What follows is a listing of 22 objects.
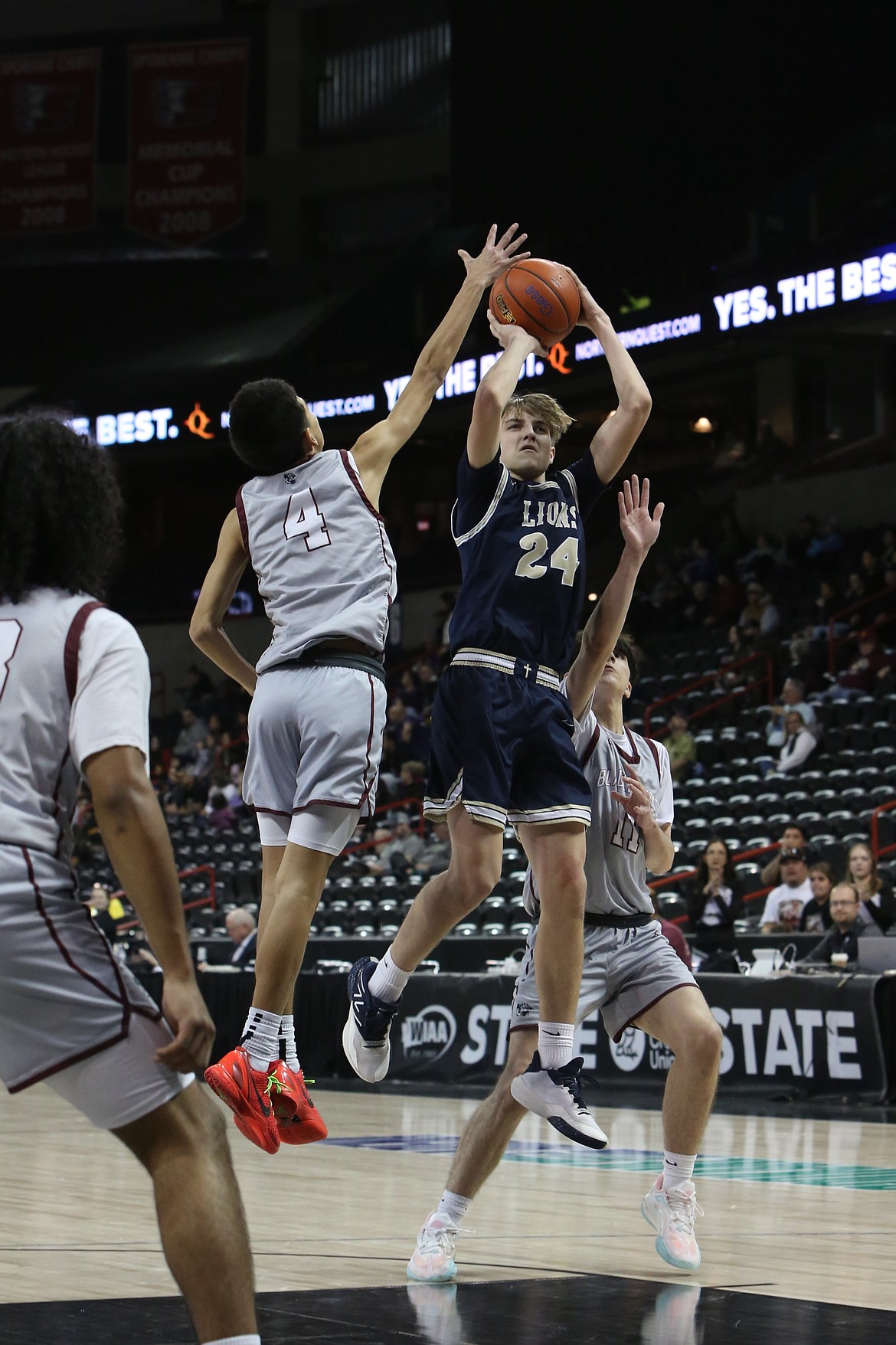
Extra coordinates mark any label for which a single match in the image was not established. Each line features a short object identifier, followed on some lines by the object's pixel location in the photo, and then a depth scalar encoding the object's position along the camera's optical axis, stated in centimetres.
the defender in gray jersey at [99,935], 283
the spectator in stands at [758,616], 2088
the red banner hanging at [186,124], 3009
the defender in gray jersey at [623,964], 528
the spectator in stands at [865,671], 1805
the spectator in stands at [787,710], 1745
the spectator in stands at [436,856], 1756
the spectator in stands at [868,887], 1177
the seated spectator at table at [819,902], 1234
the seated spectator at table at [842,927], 1155
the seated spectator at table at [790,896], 1284
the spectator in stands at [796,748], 1700
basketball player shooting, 504
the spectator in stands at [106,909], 1710
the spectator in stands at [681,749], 1831
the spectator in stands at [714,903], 1245
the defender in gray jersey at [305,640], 483
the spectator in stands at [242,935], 1445
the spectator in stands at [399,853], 1817
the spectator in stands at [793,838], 1296
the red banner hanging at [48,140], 3055
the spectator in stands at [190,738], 2716
